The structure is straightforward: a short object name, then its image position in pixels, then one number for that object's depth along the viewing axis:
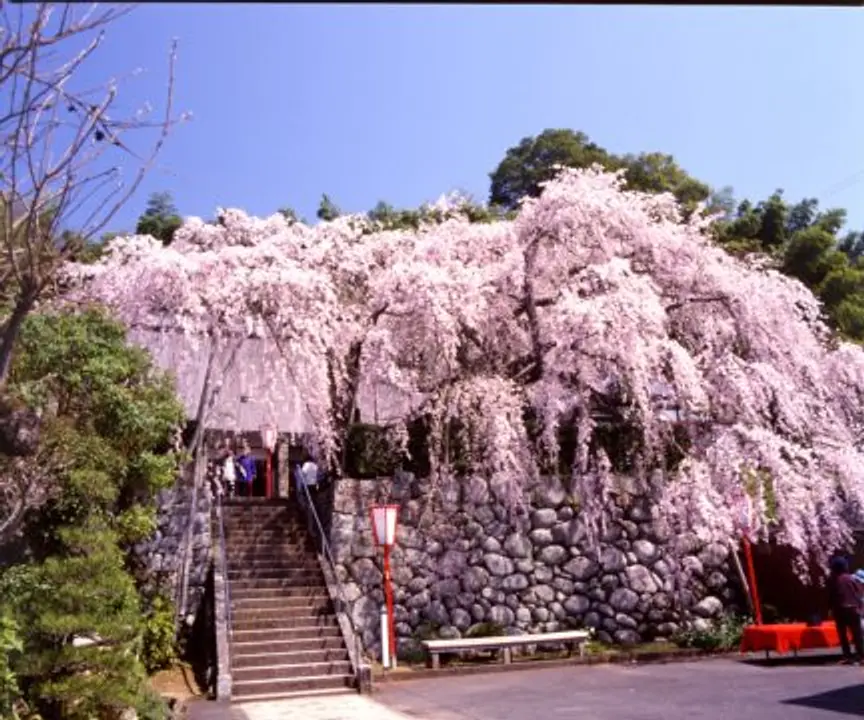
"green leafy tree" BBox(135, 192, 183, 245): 23.80
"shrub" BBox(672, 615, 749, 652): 13.84
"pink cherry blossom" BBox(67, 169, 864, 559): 14.38
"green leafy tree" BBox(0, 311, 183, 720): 7.99
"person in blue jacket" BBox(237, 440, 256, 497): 18.98
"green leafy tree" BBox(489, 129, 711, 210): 29.08
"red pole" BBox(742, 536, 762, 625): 14.20
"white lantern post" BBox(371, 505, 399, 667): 12.95
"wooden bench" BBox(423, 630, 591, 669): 12.66
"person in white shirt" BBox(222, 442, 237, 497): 16.53
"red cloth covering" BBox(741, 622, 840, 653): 11.98
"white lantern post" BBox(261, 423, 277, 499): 17.02
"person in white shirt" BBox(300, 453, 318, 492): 16.42
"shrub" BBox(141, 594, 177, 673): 12.63
